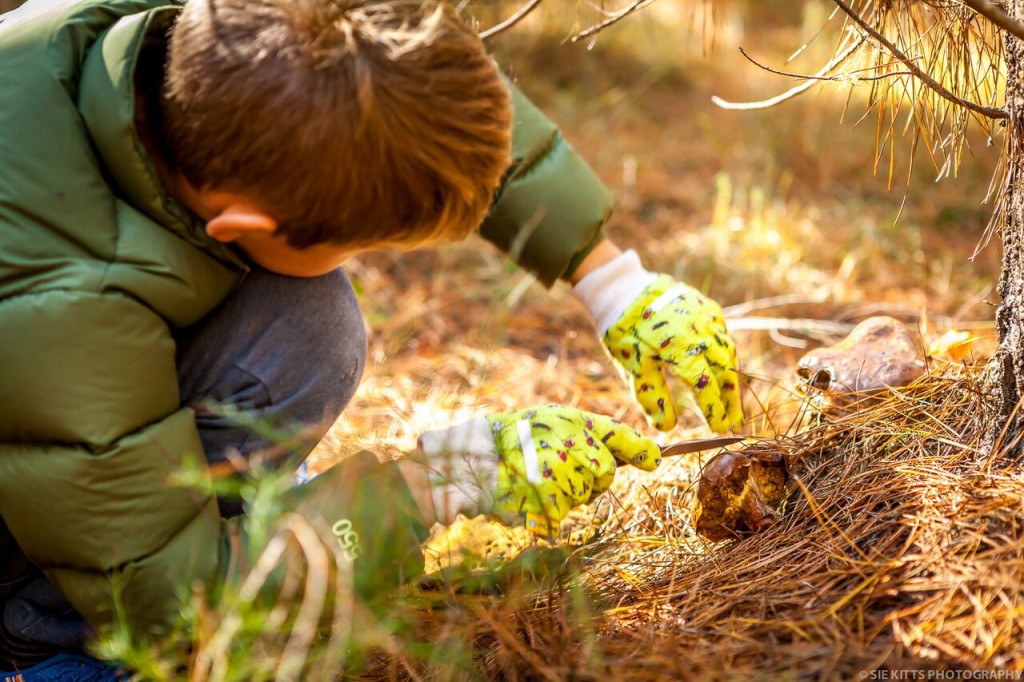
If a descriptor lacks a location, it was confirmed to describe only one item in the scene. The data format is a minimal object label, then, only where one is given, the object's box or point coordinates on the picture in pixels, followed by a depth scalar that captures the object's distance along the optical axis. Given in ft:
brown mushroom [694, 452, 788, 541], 3.51
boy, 2.89
